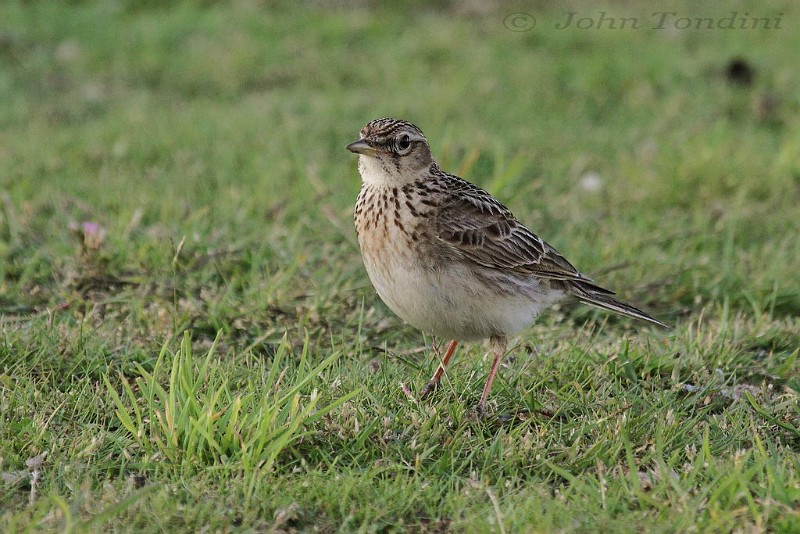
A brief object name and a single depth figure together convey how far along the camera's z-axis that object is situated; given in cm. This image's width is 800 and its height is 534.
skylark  901
